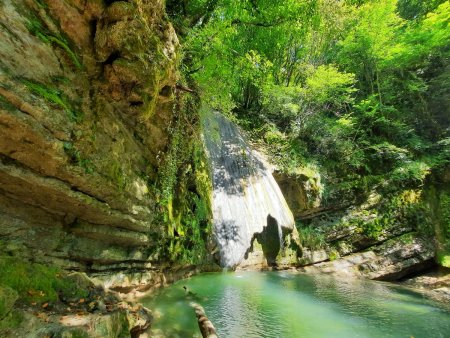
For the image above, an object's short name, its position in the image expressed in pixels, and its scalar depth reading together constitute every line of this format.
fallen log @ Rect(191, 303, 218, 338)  3.90
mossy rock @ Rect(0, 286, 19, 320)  2.51
